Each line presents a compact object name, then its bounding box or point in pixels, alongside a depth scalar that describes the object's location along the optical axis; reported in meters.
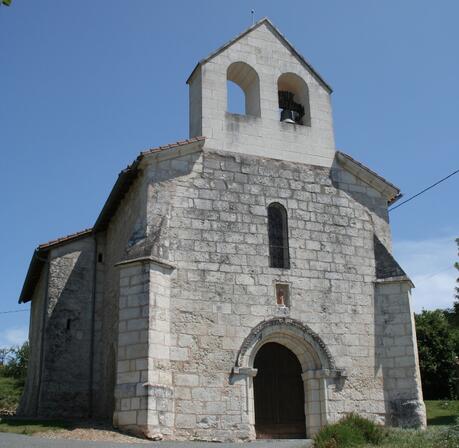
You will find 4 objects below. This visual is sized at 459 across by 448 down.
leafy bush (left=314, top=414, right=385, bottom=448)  10.65
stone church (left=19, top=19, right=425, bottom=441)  13.84
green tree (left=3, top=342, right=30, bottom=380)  38.17
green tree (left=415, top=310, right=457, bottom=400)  27.53
